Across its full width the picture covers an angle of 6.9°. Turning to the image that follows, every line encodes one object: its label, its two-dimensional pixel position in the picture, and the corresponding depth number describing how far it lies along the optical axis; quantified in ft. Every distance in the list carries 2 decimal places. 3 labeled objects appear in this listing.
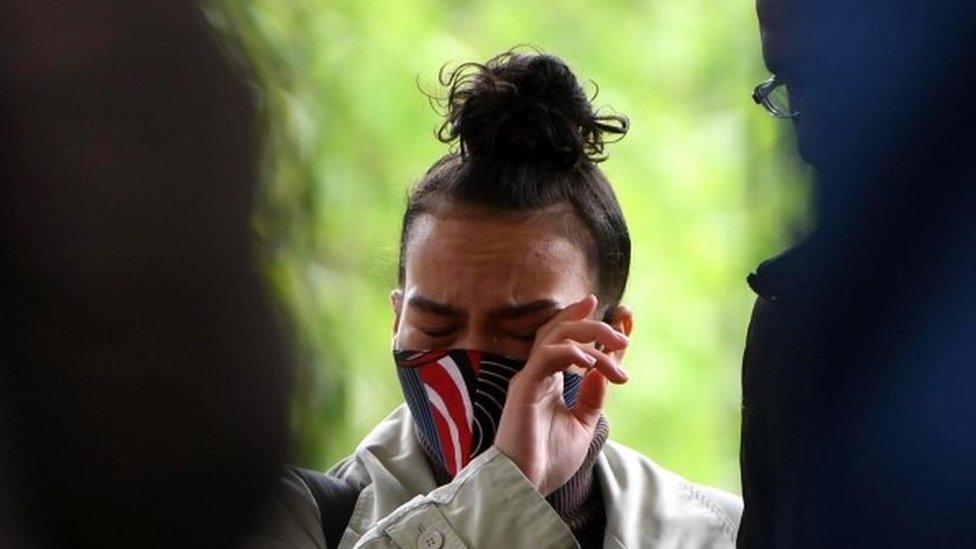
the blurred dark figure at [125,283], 12.27
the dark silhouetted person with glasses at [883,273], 12.09
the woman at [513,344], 16.04
